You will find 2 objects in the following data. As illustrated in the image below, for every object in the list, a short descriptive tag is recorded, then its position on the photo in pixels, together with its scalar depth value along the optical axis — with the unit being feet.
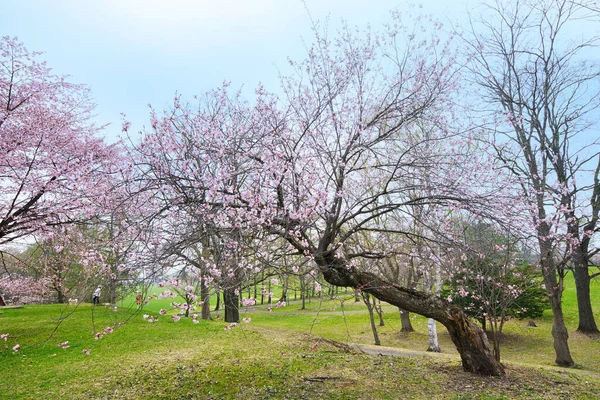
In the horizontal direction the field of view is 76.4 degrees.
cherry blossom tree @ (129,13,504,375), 18.10
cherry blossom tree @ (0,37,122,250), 30.76
